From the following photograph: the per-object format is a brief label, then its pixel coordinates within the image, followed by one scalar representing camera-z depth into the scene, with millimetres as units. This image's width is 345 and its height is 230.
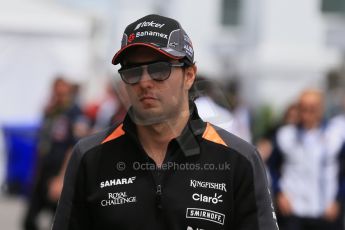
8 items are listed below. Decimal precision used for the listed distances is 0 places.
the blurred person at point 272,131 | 20559
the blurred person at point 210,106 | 9014
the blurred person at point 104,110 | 25109
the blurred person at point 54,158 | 20250
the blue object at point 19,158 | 36937
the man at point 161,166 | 7754
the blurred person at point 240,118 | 16272
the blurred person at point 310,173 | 17406
